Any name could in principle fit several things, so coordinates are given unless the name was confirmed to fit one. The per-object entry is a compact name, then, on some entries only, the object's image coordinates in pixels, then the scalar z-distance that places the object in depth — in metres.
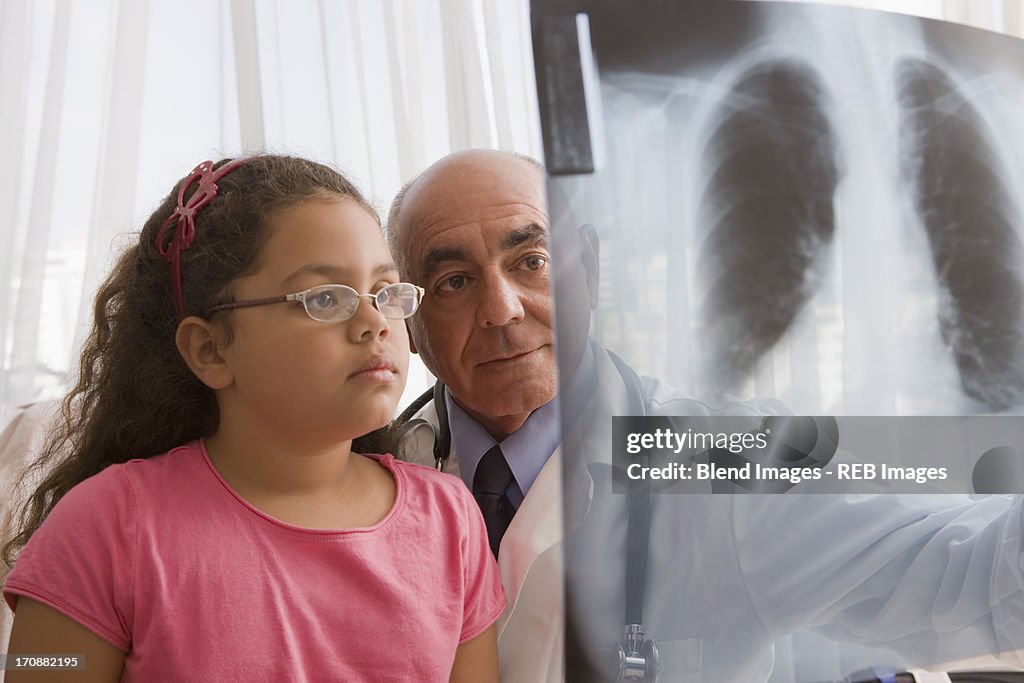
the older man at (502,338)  1.23
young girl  0.95
